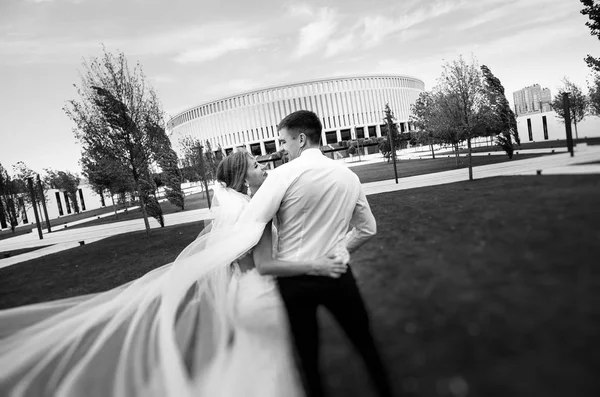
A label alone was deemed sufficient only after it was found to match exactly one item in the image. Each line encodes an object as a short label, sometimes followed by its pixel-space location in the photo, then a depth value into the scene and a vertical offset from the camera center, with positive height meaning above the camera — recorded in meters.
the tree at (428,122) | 25.65 +1.92
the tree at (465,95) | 17.23 +2.18
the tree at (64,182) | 47.58 +2.48
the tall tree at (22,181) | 38.41 +2.68
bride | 2.35 -1.23
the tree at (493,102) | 14.18 +1.45
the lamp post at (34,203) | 22.45 +0.10
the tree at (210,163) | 51.14 +2.20
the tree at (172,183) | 27.89 +0.07
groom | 1.95 -0.44
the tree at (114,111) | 14.67 +3.28
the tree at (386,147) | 48.34 +0.82
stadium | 105.25 +16.10
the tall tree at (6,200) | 35.12 +0.88
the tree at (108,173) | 15.36 +1.07
